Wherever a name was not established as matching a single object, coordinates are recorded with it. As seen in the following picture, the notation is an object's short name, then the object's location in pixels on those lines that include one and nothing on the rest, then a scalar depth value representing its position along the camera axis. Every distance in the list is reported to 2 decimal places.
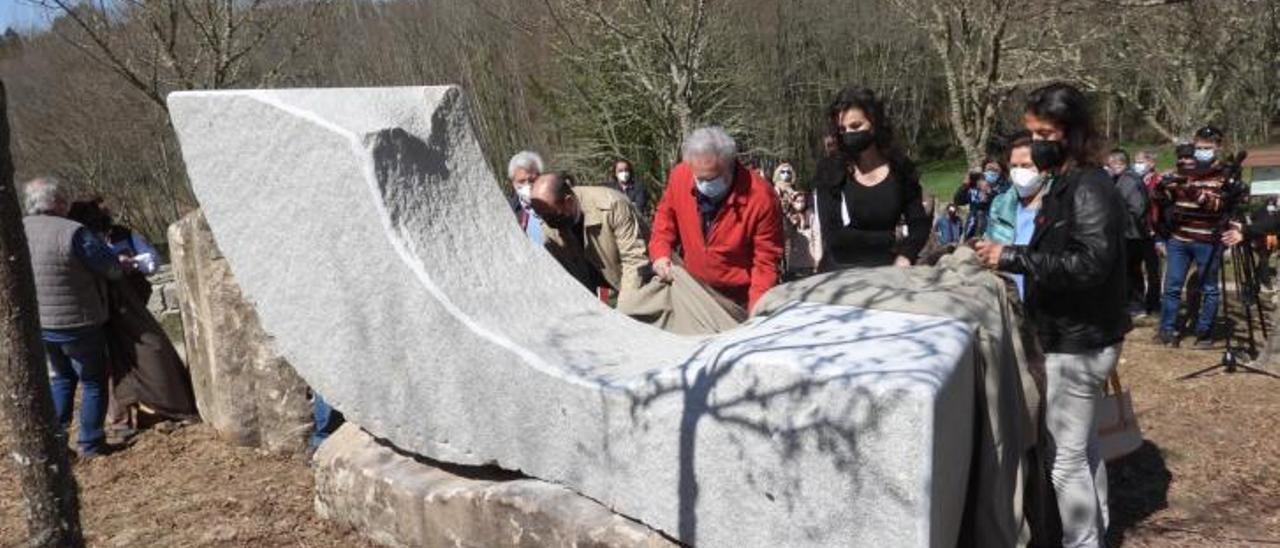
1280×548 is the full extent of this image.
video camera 6.31
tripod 5.75
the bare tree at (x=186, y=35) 7.82
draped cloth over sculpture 2.90
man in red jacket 4.18
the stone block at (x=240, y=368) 4.99
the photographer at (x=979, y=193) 9.23
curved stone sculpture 2.59
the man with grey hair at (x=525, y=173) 5.68
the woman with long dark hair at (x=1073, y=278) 2.97
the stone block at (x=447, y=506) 3.14
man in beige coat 4.73
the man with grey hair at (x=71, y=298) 4.96
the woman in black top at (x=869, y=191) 4.06
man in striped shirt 6.35
